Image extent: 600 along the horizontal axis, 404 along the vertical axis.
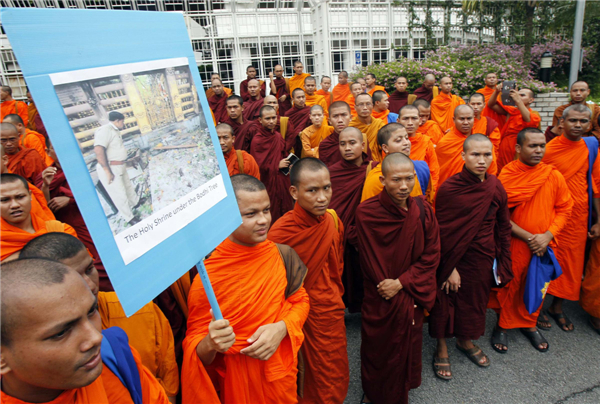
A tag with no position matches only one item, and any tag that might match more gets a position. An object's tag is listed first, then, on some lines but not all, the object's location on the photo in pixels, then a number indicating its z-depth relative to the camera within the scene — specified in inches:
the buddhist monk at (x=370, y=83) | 376.5
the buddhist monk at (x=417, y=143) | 174.6
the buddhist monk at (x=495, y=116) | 256.7
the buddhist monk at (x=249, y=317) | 71.2
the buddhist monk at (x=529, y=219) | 130.0
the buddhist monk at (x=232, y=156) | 185.8
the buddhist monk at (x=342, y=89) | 428.9
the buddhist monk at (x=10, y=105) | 341.1
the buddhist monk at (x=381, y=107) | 251.4
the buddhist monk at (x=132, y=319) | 69.5
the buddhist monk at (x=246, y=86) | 425.7
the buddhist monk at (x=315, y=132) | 245.8
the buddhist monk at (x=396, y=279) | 102.3
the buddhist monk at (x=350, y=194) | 143.0
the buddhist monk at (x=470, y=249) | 118.3
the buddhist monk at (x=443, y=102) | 303.4
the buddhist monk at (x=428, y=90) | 343.9
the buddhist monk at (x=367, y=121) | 207.9
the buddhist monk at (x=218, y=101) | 365.3
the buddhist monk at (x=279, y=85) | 440.9
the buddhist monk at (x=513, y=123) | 231.9
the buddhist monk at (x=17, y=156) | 182.5
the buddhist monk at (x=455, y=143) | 194.1
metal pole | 332.4
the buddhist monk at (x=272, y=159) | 229.5
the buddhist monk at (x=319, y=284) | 95.7
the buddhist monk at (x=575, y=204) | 143.3
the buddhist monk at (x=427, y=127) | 227.3
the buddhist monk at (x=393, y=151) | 132.5
